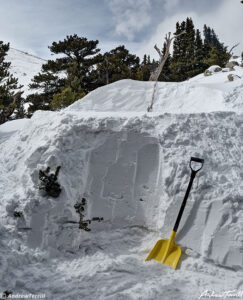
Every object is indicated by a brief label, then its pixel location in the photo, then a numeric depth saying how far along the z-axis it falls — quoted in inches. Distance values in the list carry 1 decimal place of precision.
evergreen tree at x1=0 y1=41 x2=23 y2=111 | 418.0
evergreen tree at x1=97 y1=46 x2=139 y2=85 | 633.0
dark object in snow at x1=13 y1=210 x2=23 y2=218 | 140.0
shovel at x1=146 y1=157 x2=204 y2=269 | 136.1
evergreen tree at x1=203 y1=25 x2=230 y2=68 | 946.7
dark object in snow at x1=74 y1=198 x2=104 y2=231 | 148.8
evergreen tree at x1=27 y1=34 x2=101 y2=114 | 602.5
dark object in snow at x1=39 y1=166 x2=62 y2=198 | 146.9
